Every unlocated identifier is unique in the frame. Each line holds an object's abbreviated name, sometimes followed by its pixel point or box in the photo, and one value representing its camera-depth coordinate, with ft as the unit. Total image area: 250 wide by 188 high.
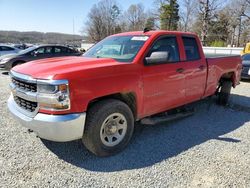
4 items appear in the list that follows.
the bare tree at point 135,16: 229.86
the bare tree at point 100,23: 220.43
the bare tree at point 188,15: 154.61
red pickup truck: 9.67
